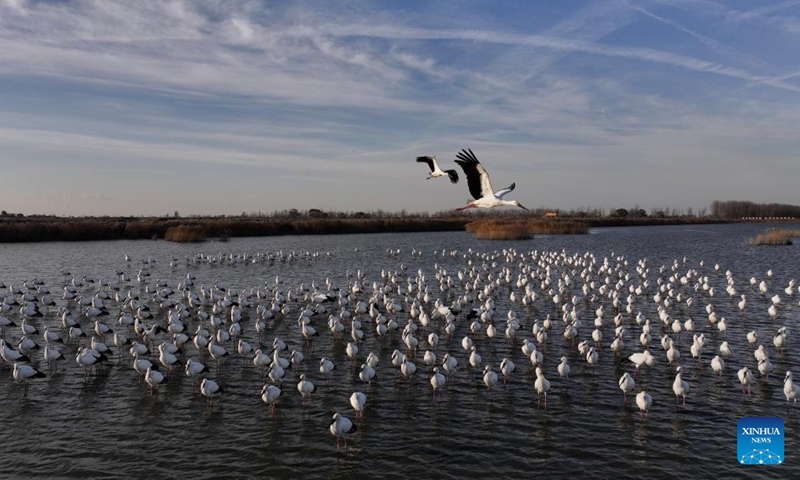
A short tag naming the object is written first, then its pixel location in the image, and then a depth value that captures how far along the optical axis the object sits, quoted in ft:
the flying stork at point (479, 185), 38.91
